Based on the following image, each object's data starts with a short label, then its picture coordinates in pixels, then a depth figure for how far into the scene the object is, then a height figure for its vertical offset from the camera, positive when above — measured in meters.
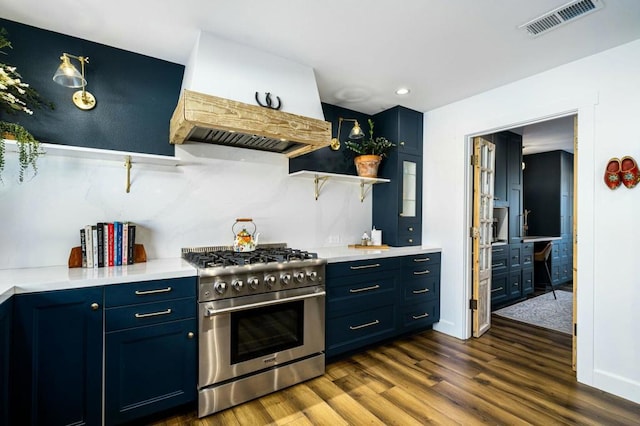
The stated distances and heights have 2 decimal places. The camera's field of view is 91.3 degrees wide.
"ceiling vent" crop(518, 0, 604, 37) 1.82 +1.23
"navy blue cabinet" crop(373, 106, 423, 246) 3.53 +0.38
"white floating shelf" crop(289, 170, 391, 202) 3.10 +0.38
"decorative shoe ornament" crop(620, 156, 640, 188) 2.18 +0.30
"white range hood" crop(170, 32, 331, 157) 2.05 +0.81
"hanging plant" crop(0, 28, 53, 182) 1.81 +0.66
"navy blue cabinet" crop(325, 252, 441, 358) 2.67 -0.81
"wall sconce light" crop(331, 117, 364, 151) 3.17 +0.81
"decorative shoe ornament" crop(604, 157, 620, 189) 2.25 +0.30
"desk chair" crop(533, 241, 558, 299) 5.12 -0.66
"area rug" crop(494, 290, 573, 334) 3.74 -1.31
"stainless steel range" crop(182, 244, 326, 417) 2.02 -0.78
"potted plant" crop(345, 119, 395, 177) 3.44 +0.69
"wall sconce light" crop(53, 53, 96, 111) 1.95 +0.86
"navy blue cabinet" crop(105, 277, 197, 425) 1.78 -0.81
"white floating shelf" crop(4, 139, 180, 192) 1.95 +0.40
